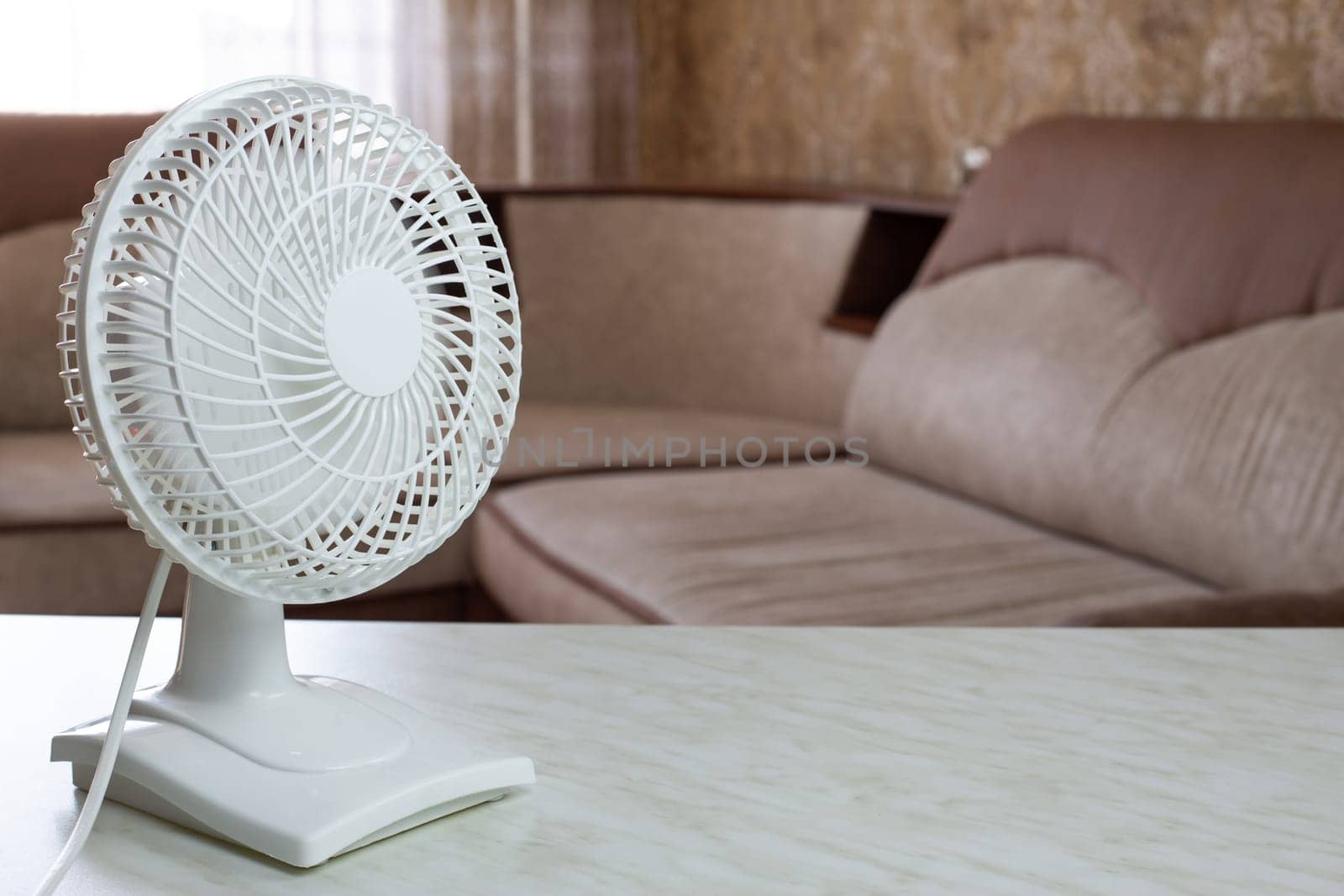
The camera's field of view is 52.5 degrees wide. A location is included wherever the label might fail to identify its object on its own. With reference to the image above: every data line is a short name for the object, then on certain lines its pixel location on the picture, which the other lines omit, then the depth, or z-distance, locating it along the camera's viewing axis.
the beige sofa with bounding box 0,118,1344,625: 1.54
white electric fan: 0.43
